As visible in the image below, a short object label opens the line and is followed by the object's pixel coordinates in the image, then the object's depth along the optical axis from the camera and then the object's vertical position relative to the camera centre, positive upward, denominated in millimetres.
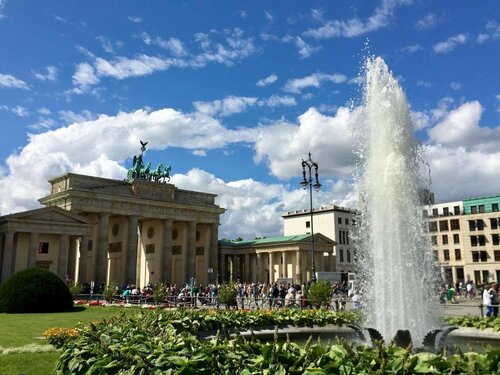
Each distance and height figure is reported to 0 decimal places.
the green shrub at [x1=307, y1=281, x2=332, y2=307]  26984 -920
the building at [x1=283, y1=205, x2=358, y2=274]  99062 +10468
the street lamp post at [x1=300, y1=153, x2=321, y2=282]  34500 +7112
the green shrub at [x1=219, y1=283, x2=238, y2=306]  30672 -1019
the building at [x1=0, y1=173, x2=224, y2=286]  53188 +6084
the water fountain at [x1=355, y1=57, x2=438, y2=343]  13594 +1600
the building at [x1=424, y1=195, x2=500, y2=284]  86312 +7104
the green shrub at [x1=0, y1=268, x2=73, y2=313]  29609 -915
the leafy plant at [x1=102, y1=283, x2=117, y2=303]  39812 -1211
